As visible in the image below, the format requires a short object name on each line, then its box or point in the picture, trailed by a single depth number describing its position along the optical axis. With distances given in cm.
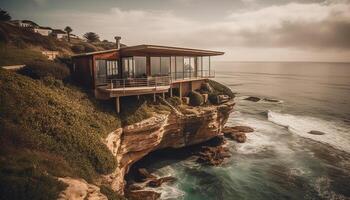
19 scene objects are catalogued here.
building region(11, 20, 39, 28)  6375
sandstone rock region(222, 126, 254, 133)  3988
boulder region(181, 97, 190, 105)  3173
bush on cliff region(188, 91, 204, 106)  3203
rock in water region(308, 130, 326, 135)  4139
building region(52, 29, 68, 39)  6357
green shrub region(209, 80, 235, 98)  3731
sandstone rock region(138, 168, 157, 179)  2447
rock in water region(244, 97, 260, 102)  7322
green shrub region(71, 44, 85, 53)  4812
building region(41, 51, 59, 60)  3862
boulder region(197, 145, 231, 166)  2872
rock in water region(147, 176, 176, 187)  2343
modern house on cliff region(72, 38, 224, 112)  2478
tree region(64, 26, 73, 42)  5778
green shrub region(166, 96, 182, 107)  2933
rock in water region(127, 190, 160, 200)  2072
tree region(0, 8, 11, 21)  5038
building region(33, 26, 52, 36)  6062
